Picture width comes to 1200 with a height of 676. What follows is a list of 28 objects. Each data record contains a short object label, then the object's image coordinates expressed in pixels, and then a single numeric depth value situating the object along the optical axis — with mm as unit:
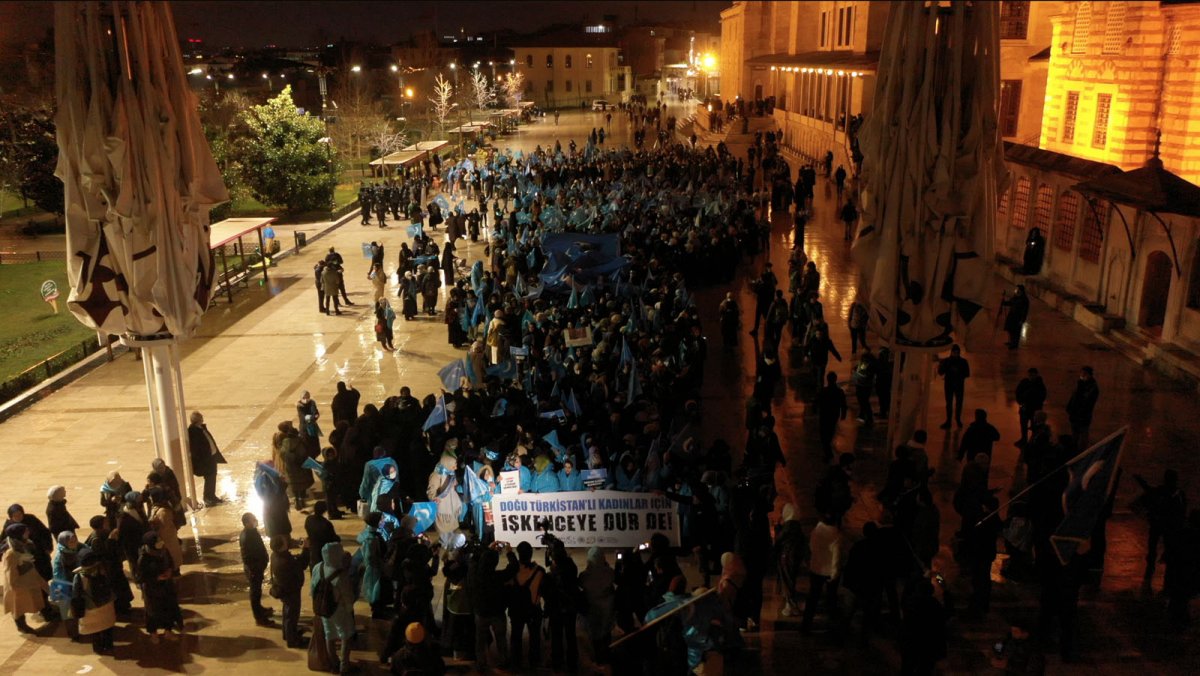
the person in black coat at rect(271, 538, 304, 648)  8578
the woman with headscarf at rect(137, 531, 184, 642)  8758
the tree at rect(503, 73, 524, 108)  88312
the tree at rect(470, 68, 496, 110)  74625
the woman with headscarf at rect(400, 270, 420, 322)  20828
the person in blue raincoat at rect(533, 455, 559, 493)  10211
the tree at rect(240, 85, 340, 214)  35656
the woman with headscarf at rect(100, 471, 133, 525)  9828
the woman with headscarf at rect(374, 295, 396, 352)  18328
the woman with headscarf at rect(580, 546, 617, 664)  8242
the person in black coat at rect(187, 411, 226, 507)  11797
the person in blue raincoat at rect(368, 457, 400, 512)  10180
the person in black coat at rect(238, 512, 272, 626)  8891
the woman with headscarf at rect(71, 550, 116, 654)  8703
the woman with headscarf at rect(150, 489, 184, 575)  9484
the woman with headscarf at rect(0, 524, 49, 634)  9086
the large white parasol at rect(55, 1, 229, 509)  9938
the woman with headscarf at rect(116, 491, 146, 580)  9359
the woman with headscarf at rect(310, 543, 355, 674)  8234
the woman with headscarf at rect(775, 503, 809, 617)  8695
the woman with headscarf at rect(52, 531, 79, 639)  8977
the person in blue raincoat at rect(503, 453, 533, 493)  10289
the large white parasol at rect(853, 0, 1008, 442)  10266
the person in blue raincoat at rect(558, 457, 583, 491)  10172
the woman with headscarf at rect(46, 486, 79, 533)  9844
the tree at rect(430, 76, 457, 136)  61844
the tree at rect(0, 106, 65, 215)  33188
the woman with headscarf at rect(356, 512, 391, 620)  8758
